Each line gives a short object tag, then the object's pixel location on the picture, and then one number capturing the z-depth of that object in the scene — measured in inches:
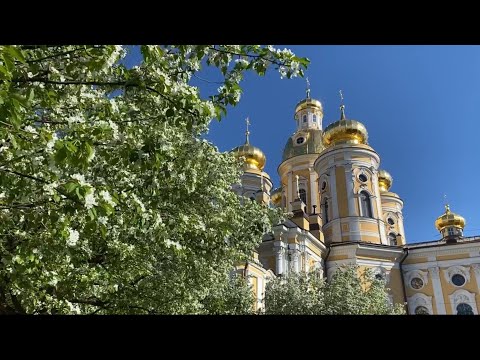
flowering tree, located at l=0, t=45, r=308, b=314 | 173.9
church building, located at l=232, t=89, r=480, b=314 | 1178.2
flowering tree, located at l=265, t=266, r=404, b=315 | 725.3
